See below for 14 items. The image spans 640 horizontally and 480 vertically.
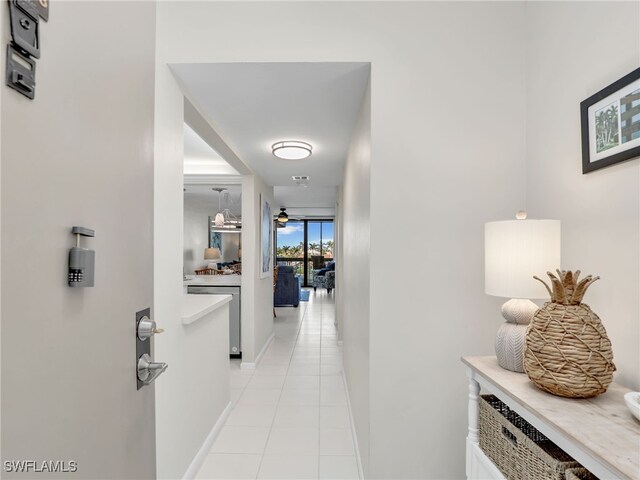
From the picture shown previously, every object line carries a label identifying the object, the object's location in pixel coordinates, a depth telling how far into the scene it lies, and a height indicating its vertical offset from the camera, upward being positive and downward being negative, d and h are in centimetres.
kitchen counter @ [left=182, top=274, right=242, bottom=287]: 448 -44
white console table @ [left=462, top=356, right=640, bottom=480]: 78 -45
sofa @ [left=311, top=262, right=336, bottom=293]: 1120 -99
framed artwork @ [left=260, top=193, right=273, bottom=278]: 457 +13
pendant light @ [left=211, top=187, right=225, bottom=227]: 703 +55
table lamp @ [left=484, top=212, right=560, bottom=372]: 128 -6
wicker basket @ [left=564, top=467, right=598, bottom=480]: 90 -58
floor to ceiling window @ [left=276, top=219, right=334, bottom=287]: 1295 +11
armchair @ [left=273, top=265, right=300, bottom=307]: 838 -96
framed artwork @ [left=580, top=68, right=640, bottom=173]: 112 +43
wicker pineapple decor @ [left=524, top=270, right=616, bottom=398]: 102 -29
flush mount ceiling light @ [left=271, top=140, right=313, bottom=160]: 310 +87
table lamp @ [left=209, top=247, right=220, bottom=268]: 800 -15
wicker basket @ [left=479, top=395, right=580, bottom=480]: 98 -64
